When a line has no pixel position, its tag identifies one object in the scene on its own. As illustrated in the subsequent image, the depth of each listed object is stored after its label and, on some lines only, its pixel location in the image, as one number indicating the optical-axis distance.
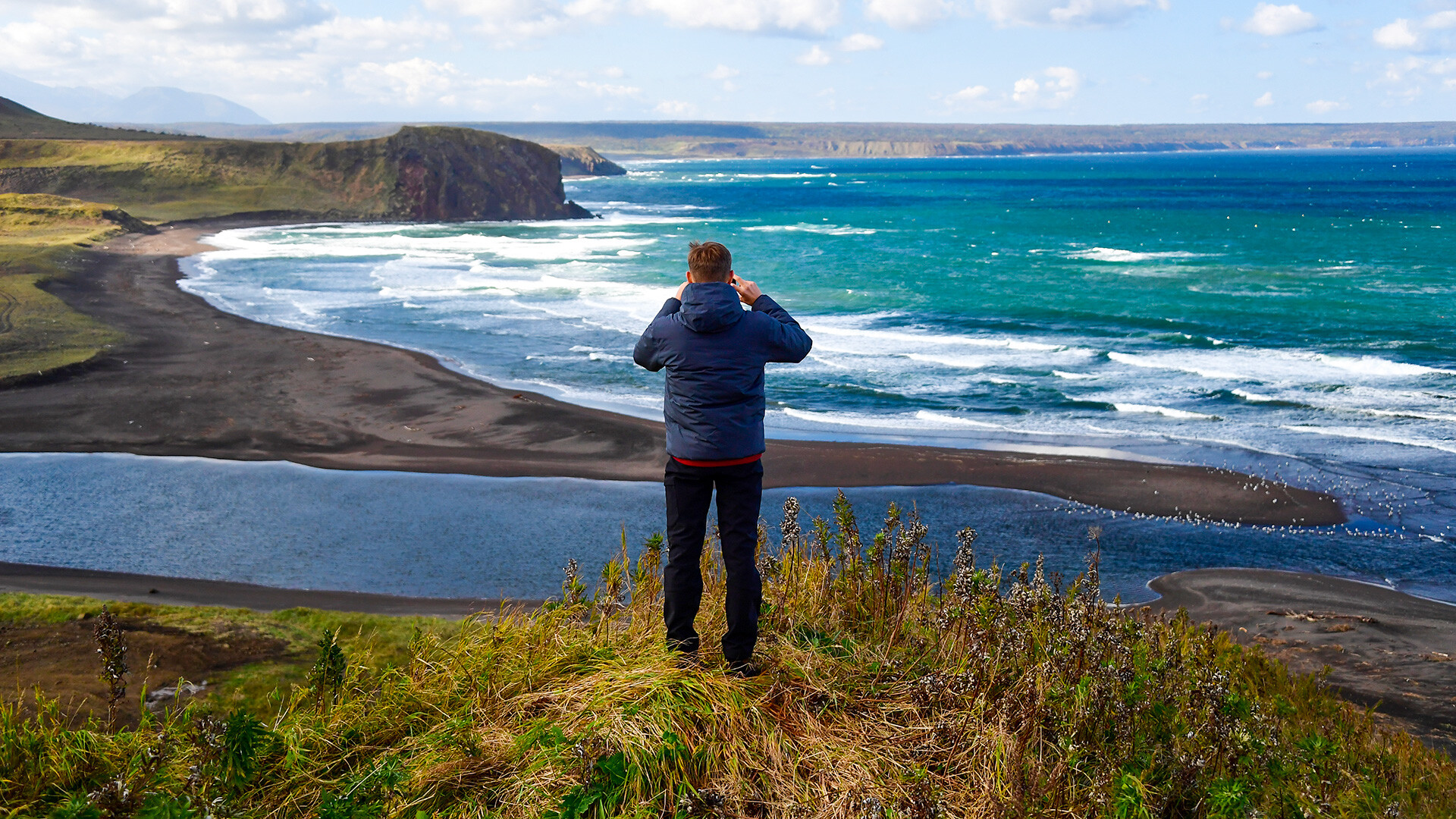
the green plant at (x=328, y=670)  4.80
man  4.70
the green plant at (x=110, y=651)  4.32
